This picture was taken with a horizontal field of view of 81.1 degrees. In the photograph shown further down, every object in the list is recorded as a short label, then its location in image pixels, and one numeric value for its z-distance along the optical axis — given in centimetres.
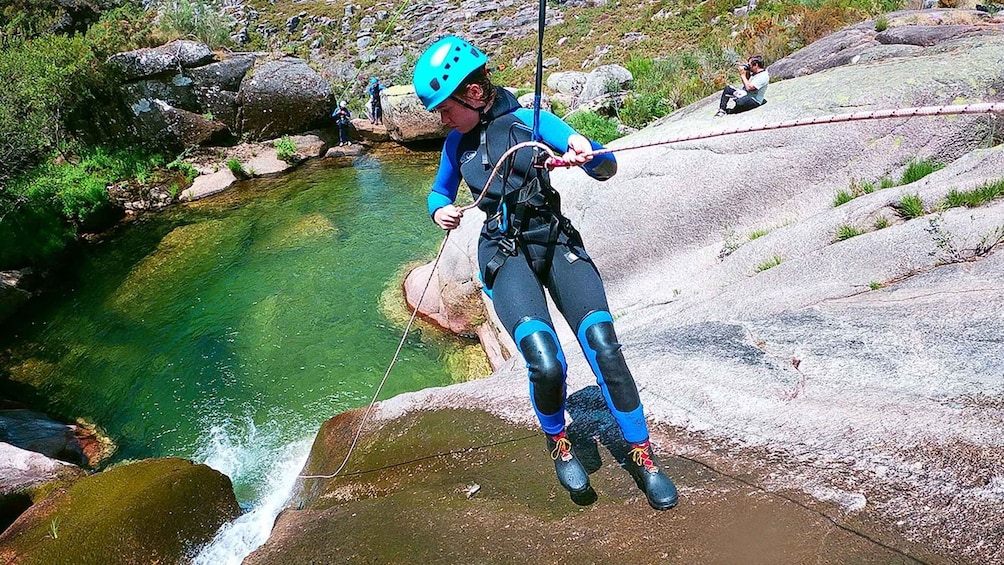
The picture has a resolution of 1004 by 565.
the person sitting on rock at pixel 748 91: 902
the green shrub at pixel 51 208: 1299
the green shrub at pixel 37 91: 1302
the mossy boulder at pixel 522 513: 284
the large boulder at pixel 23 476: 555
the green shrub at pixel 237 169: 1855
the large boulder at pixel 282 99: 2034
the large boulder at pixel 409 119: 2022
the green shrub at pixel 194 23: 2081
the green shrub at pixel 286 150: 1984
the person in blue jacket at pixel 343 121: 2089
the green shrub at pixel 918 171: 665
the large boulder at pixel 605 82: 1873
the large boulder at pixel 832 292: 303
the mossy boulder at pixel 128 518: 401
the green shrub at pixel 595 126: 1291
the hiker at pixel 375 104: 2122
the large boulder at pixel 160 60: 1903
